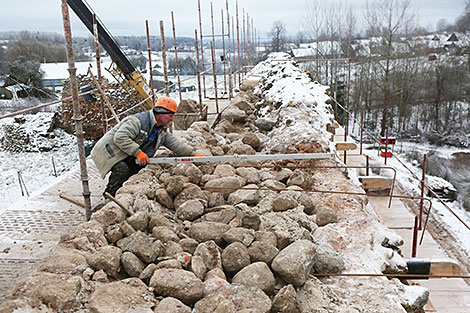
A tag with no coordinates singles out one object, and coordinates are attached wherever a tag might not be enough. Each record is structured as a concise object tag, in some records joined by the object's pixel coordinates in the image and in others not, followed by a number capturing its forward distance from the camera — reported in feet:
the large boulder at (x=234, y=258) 8.67
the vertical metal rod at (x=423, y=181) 17.77
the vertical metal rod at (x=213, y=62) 32.07
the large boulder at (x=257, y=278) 7.98
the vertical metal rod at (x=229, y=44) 39.92
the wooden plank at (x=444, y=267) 12.51
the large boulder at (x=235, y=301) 7.05
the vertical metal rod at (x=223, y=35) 42.67
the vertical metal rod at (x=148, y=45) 22.76
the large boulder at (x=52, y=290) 6.70
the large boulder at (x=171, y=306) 6.95
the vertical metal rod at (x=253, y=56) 96.81
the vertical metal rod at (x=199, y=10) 34.10
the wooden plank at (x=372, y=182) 21.61
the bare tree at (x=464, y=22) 149.07
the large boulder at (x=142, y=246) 8.54
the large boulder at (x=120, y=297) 6.83
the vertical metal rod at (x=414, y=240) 14.54
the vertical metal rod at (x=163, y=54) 23.29
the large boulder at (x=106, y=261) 8.09
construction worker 13.52
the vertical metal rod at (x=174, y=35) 30.13
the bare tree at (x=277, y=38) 142.14
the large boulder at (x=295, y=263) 8.24
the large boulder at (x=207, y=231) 9.80
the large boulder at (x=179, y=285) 7.50
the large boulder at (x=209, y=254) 8.64
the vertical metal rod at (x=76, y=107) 11.59
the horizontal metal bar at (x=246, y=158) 14.35
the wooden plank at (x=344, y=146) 28.01
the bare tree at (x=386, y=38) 78.95
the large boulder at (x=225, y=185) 12.82
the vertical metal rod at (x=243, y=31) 62.82
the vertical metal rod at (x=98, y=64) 18.08
